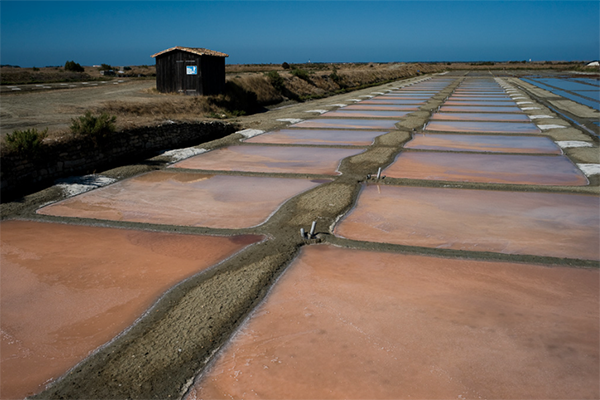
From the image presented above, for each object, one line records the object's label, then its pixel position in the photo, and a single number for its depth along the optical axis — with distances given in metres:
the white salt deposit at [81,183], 6.92
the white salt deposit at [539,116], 15.61
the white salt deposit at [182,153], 9.48
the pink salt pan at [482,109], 17.77
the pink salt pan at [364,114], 16.58
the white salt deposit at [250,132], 12.21
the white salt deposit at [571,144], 10.48
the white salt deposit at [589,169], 8.01
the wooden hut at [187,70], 18.17
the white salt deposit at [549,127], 13.22
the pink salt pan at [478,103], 20.41
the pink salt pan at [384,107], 18.97
